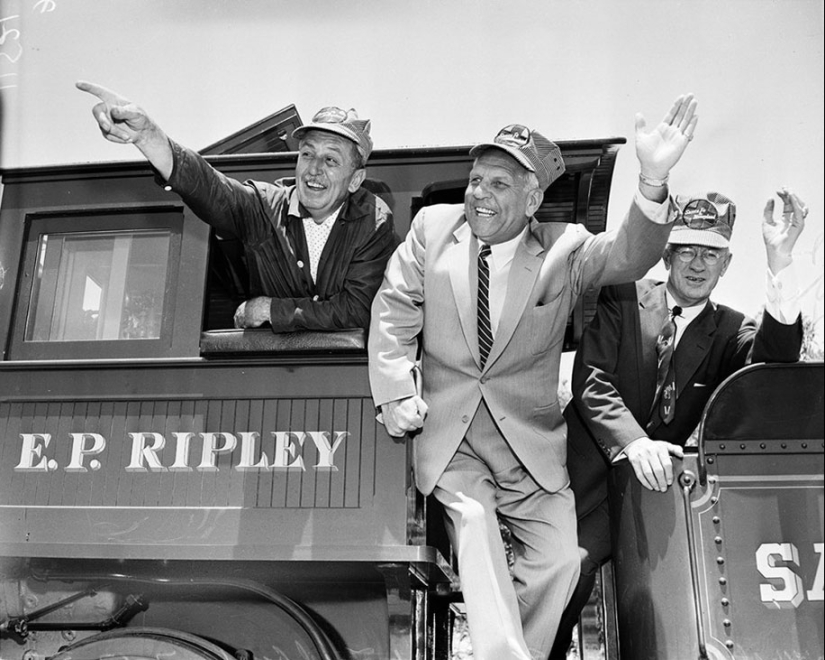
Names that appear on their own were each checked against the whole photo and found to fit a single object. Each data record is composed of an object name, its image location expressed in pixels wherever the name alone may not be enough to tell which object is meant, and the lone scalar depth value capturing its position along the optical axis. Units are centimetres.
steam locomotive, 220
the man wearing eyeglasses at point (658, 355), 253
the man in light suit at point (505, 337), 226
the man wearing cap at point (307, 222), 244
